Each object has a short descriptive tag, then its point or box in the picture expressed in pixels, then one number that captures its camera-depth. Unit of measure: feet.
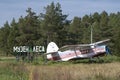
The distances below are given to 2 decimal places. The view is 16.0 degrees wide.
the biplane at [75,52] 190.11
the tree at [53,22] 287.89
